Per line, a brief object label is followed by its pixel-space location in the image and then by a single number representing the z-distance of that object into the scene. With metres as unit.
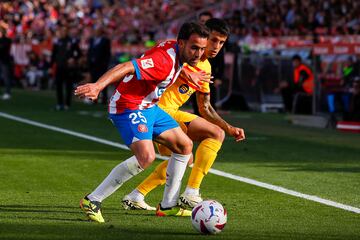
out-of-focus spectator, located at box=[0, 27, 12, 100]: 32.46
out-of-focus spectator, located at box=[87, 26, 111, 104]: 29.98
